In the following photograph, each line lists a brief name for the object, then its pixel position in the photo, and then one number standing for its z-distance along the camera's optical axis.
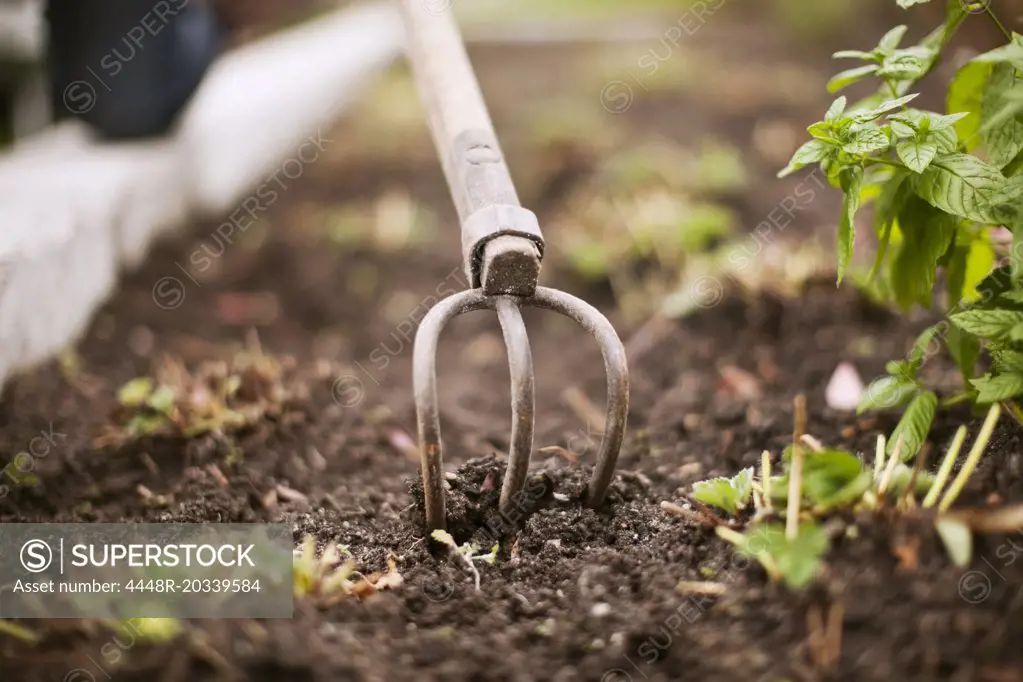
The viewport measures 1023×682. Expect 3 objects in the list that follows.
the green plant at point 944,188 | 1.37
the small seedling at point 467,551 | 1.41
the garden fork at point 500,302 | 1.40
